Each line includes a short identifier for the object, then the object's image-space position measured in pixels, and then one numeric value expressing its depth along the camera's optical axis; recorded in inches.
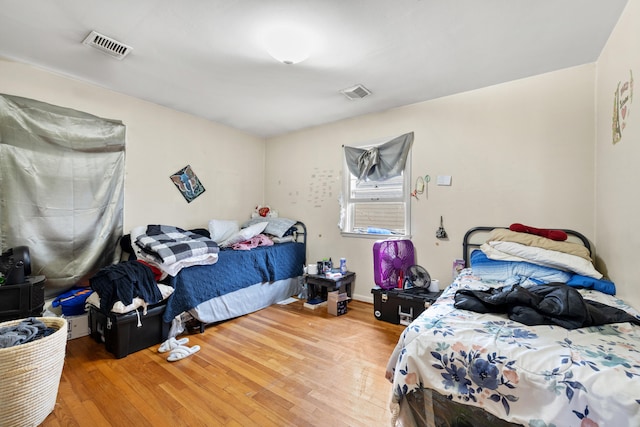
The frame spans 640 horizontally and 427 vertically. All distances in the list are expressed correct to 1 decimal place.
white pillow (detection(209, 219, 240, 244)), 136.9
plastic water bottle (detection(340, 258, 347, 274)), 133.1
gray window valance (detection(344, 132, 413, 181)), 123.5
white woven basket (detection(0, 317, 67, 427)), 51.4
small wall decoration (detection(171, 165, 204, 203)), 131.9
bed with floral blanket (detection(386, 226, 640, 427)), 33.3
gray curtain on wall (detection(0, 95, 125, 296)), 87.0
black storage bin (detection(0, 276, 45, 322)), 73.2
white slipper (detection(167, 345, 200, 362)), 81.4
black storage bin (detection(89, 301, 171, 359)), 82.0
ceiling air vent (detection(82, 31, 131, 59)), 75.6
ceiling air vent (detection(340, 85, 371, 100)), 106.3
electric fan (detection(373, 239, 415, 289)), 112.7
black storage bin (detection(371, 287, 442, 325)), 102.5
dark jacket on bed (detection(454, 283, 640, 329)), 48.0
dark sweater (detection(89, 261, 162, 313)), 82.4
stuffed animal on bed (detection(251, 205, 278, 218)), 166.4
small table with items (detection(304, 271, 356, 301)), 123.3
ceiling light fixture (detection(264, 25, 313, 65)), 72.1
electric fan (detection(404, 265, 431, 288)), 110.5
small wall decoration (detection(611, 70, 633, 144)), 61.4
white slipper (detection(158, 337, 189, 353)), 86.8
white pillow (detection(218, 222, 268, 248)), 131.1
